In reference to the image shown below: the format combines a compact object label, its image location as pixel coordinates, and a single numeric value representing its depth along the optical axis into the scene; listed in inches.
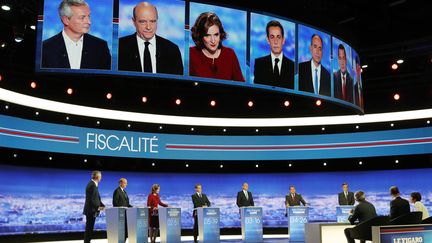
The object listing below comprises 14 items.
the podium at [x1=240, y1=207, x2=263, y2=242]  522.9
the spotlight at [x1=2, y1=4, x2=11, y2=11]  359.5
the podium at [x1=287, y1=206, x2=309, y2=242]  530.3
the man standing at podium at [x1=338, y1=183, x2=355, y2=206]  585.3
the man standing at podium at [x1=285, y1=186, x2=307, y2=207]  577.9
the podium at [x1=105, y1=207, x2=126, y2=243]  411.5
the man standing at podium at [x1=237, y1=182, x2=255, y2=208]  552.7
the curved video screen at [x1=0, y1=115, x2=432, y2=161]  546.6
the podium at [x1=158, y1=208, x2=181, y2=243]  458.9
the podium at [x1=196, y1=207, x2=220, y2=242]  489.0
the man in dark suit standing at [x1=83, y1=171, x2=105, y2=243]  354.3
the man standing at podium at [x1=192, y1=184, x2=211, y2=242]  512.4
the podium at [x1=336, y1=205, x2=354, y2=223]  540.7
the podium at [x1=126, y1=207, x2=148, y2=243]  428.5
